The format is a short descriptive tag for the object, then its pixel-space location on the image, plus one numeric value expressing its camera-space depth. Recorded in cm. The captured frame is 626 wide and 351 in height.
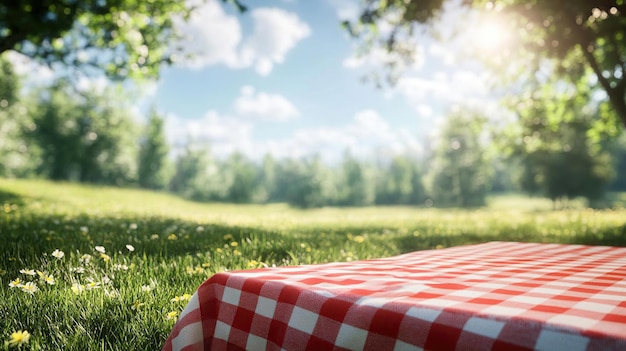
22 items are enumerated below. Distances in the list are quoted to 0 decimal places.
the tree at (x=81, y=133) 5516
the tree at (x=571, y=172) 4944
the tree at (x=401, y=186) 8538
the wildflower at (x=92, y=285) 328
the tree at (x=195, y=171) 7625
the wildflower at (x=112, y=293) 319
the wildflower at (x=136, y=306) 304
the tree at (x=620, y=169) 8551
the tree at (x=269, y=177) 10062
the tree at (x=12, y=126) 4391
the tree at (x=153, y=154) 6197
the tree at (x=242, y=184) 7506
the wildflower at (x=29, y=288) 292
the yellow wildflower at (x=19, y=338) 220
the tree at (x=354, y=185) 8119
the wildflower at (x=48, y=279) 311
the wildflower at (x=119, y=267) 389
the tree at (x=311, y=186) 7244
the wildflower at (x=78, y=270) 371
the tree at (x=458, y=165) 6125
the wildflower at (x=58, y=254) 372
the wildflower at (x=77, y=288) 315
